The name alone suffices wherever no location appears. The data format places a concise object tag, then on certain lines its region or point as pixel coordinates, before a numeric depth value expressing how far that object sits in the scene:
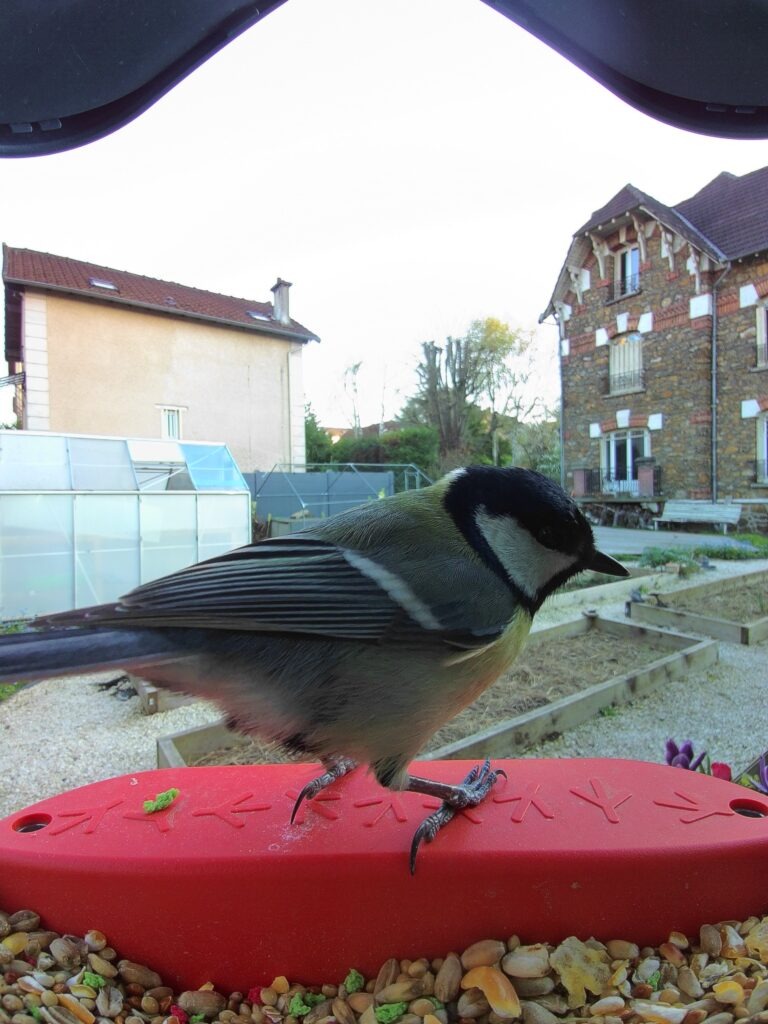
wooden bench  10.30
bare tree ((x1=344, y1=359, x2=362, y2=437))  15.88
